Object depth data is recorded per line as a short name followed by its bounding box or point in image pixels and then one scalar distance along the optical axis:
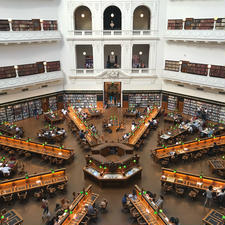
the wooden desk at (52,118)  20.73
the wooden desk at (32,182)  12.19
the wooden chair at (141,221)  10.23
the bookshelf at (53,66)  22.22
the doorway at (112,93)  24.09
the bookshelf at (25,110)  21.83
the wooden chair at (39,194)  12.02
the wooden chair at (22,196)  11.91
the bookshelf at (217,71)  18.98
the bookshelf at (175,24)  20.72
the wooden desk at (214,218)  9.95
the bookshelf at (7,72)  19.34
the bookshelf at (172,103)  23.41
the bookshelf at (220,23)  18.12
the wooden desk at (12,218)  10.04
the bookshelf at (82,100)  24.33
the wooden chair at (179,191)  12.07
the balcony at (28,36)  18.44
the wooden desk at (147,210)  10.04
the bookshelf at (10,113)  20.84
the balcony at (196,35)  18.06
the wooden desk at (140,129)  16.94
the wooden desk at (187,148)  15.02
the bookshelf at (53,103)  23.56
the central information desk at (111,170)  12.99
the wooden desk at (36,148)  15.20
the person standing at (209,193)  11.16
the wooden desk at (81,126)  16.95
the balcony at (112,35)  22.09
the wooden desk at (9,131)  18.31
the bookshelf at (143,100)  24.28
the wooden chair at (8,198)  11.75
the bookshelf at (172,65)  21.90
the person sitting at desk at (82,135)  17.14
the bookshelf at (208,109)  20.55
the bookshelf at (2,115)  20.49
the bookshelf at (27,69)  20.36
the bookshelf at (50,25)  21.09
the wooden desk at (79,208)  10.12
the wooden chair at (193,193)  11.82
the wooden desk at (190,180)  12.16
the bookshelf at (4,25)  18.75
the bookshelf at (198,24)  18.80
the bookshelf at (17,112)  21.33
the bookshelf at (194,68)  20.05
